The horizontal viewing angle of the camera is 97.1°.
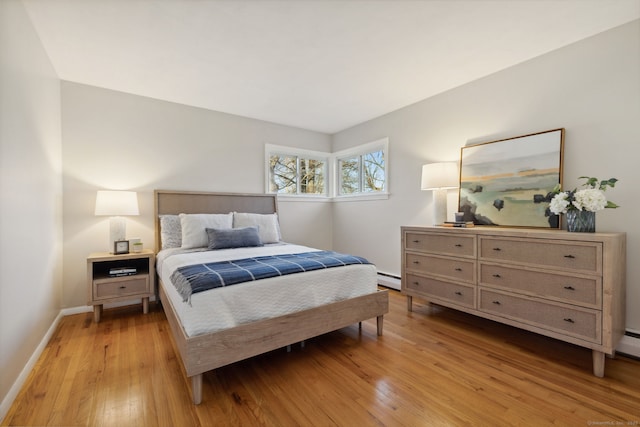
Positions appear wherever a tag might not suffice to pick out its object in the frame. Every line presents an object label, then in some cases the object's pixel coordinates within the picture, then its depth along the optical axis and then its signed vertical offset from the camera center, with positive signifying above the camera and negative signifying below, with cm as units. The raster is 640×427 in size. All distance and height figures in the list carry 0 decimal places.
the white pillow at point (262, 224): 351 -17
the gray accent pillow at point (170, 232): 322 -24
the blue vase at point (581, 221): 201 -10
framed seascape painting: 246 +27
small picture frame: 294 -37
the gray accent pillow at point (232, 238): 303 -30
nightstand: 273 -69
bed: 161 -79
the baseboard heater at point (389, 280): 385 -100
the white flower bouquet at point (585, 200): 192 +6
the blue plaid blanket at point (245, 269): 176 -42
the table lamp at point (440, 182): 299 +29
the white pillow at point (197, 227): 314 -19
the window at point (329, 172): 426 +62
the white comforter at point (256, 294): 168 -58
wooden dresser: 185 -56
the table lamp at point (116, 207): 287 +4
